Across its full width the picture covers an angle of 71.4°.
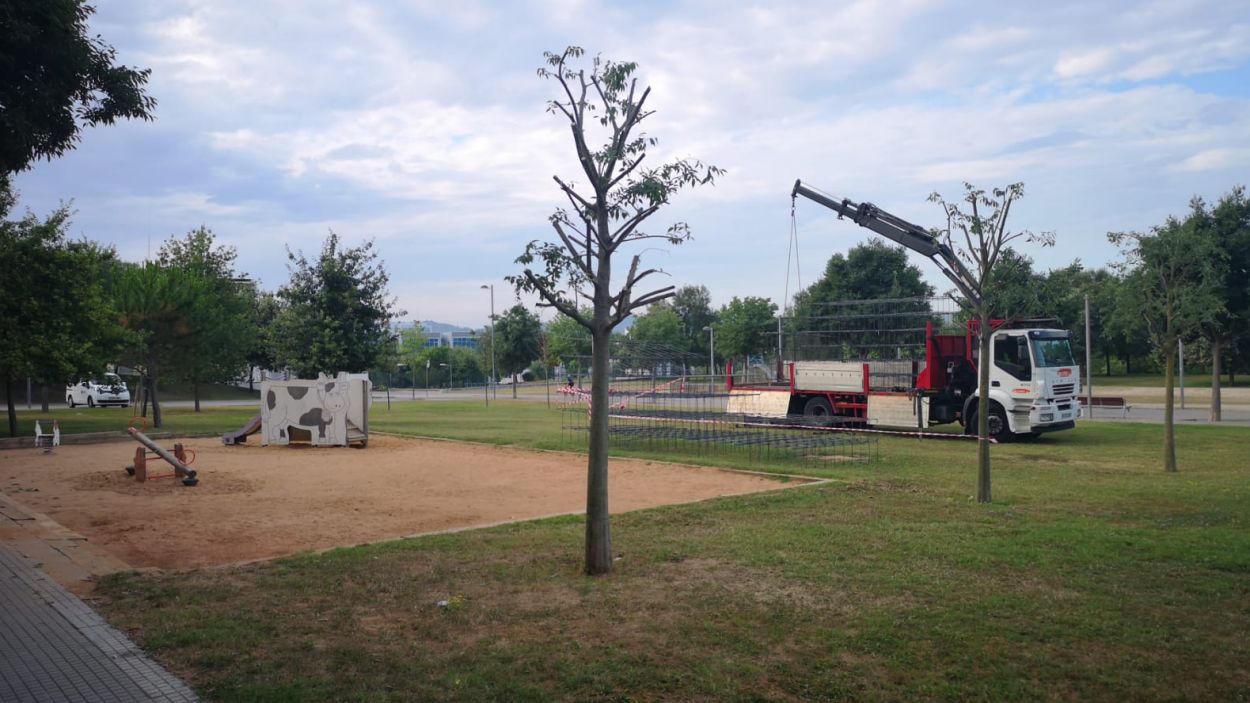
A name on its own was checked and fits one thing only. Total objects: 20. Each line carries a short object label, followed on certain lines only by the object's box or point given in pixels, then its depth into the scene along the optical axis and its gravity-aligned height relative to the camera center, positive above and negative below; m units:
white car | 47.47 -1.25
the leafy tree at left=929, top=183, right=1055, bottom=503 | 12.22 +1.57
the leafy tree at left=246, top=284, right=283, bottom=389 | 54.69 +3.94
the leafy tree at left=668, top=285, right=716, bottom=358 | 89.97 +6.46
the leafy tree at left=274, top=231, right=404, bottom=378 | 31.09 +1.97
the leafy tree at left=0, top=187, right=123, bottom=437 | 25.03 +2.04
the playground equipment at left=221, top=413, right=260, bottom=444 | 25.00 -1.81
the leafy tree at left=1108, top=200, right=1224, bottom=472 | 15.01 +1.40
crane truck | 21.66 -0.40
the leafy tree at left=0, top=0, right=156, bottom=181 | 8.43 +3.10
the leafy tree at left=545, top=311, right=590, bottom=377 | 62.75 +2.84
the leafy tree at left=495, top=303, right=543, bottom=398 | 72.25 +2.71
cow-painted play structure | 24.47 -1.18
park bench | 29.59 -1.18
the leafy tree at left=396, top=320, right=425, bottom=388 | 86.25 +2.60
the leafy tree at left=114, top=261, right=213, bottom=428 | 33.66 +2.16
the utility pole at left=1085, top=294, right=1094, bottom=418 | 29.75 -0.23
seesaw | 16.14 -1.76
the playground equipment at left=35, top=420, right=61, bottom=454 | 24.22 -1.93
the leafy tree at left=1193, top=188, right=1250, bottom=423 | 27.38 +3.17
